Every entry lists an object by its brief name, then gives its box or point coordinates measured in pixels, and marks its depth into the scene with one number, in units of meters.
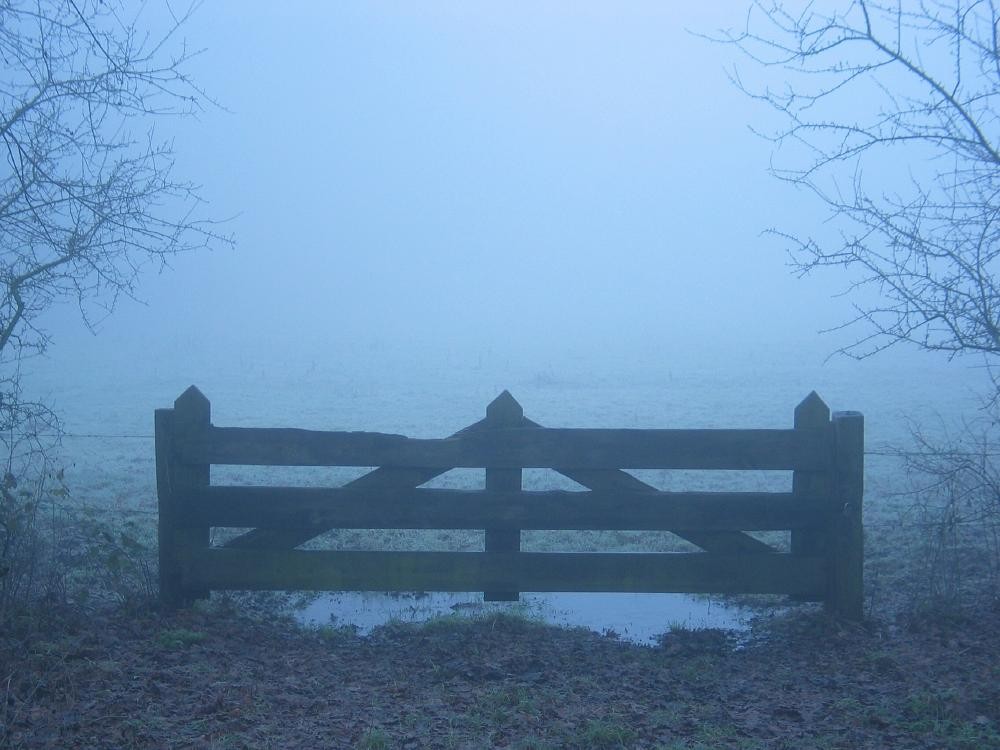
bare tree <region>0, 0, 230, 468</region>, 6.88
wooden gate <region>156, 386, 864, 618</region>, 6.86
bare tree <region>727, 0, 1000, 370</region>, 6.84
